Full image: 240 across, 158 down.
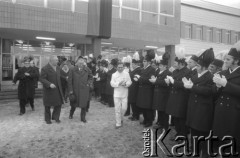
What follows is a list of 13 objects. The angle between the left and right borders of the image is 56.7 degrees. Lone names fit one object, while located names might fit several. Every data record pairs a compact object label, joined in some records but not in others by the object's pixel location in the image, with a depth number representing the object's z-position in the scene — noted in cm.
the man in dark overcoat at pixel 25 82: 762
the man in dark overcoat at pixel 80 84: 663
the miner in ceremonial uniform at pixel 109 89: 920
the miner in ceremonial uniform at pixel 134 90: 687
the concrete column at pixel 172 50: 1602
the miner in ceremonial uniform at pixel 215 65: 458
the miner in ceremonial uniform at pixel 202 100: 400
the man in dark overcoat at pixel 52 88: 636
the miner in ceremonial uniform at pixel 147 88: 612
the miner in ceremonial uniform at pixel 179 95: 485
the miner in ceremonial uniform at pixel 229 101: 338
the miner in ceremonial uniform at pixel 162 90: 560
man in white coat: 606
